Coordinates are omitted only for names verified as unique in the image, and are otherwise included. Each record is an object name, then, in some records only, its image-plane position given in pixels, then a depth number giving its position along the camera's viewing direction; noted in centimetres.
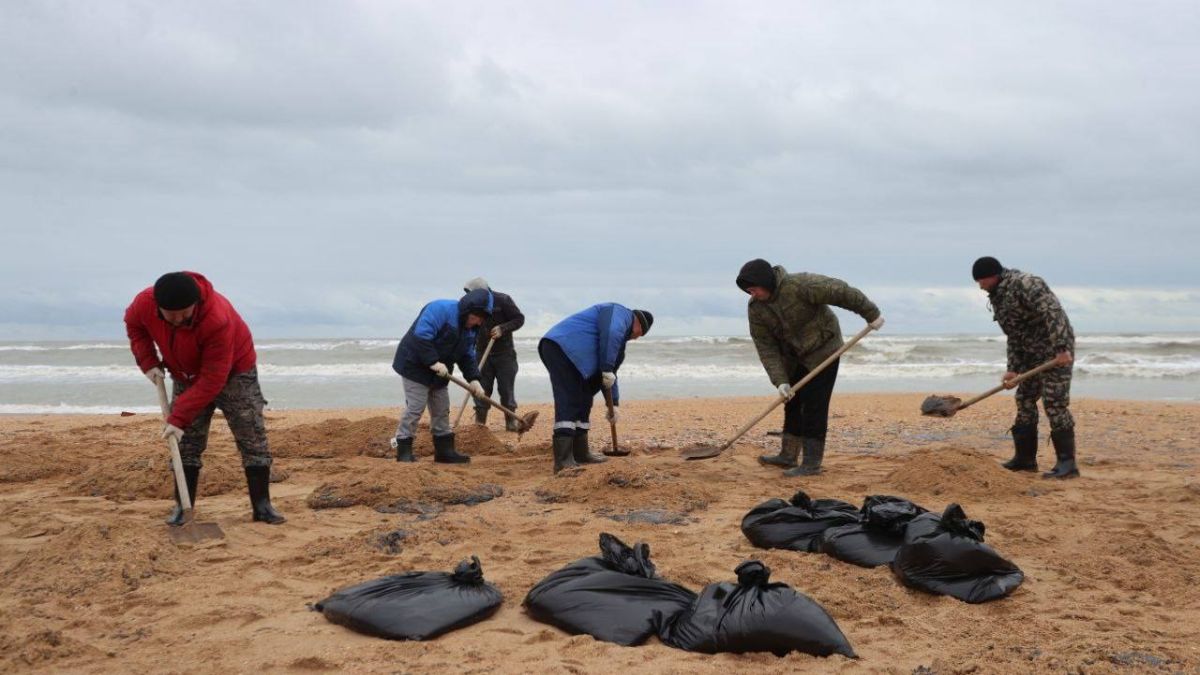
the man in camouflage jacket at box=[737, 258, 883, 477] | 629
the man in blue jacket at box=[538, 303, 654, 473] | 638
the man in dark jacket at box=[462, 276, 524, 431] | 866
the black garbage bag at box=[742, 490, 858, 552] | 436
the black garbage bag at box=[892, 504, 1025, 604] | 366
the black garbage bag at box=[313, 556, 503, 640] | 319
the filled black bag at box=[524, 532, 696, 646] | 322
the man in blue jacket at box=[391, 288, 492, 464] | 657
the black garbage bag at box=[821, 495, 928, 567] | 405
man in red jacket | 433
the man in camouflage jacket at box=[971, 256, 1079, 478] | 621
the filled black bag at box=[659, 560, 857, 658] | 305
